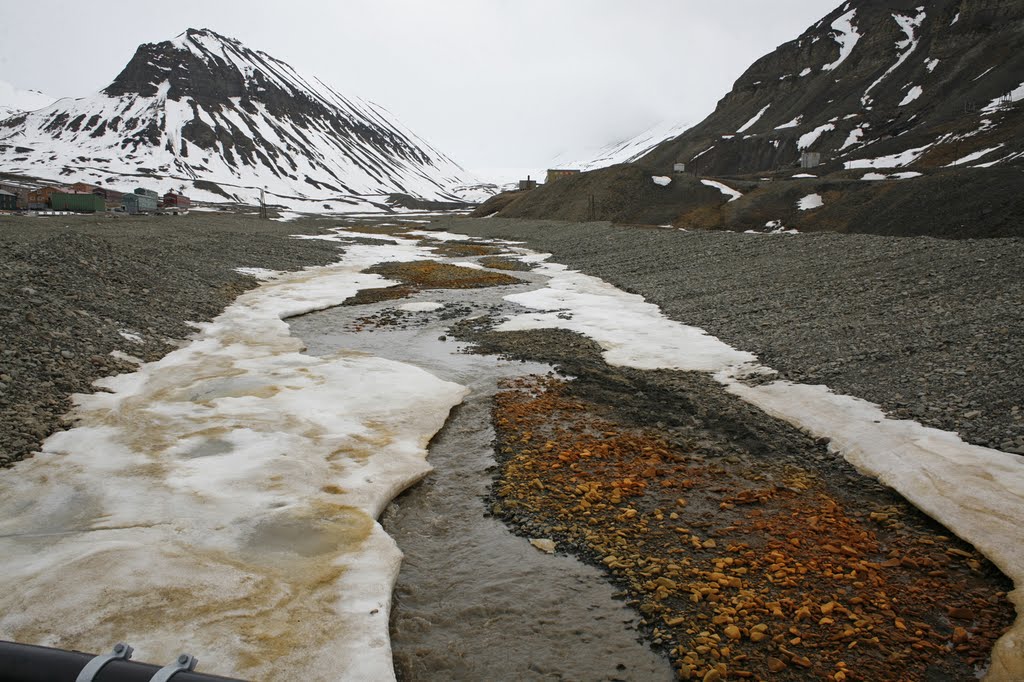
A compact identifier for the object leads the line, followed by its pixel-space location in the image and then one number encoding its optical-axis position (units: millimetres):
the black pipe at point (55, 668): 2963
